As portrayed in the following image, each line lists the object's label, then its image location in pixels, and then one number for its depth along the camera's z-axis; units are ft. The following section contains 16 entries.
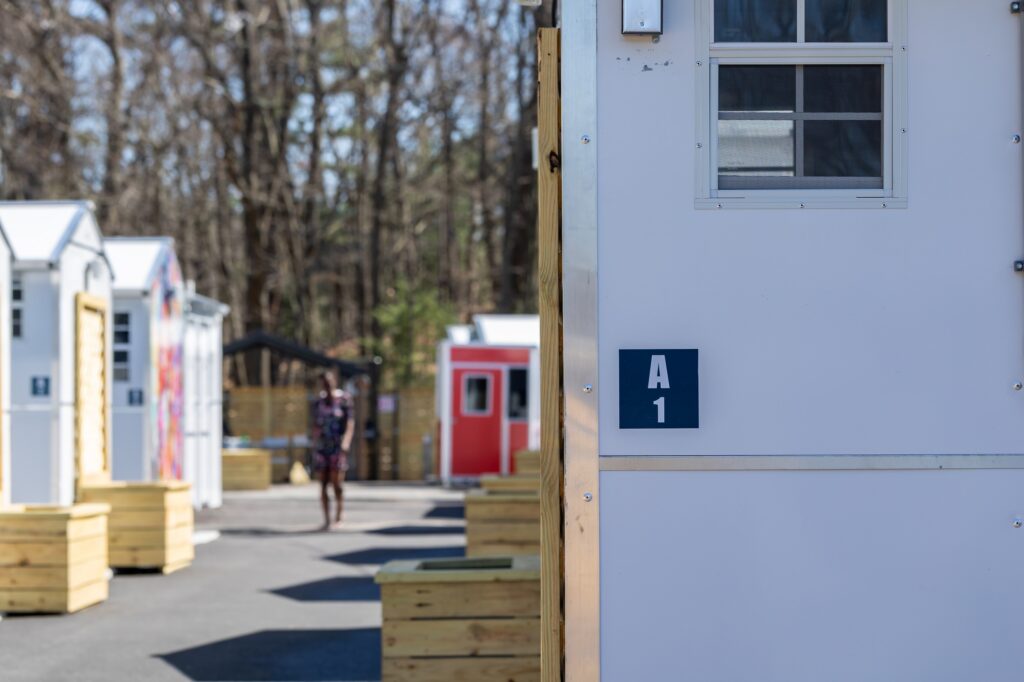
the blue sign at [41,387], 43.14
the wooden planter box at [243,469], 77.15
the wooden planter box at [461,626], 21.94
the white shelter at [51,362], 42.57
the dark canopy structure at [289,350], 87.71
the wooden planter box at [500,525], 36.76
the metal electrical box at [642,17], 14.61
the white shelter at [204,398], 61.57
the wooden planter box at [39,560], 32.89
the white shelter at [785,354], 14.52
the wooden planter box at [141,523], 40.57
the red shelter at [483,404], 80.84
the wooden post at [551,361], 14.75
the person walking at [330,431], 52.34
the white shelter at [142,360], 53.57
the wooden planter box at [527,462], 52.01
